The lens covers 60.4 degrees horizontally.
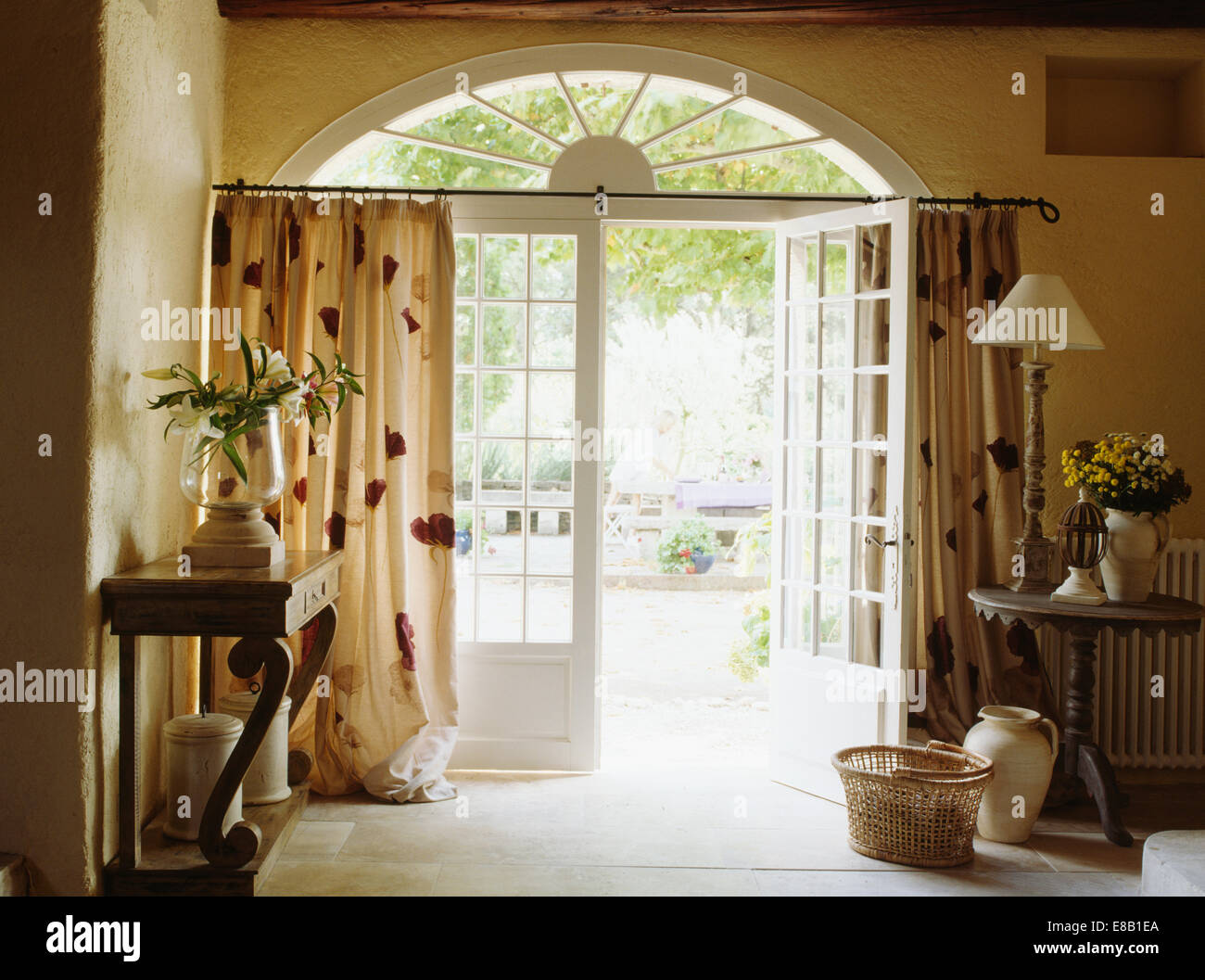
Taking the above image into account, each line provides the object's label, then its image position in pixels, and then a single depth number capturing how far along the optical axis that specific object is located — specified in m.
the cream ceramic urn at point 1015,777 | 3.54
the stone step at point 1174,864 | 2.13
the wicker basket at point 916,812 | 3.32
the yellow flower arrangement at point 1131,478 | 3.67
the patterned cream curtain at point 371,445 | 4.02
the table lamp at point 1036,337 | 3.78
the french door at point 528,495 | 4.23
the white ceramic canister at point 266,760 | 3.54
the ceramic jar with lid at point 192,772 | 3.19
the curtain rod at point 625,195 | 4.07
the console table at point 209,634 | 2.91
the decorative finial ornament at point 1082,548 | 3.67
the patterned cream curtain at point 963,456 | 4.12
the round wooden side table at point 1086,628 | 3.51
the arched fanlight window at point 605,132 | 4.70
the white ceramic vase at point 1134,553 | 3.68
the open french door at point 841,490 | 3.78
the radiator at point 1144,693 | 4.21
